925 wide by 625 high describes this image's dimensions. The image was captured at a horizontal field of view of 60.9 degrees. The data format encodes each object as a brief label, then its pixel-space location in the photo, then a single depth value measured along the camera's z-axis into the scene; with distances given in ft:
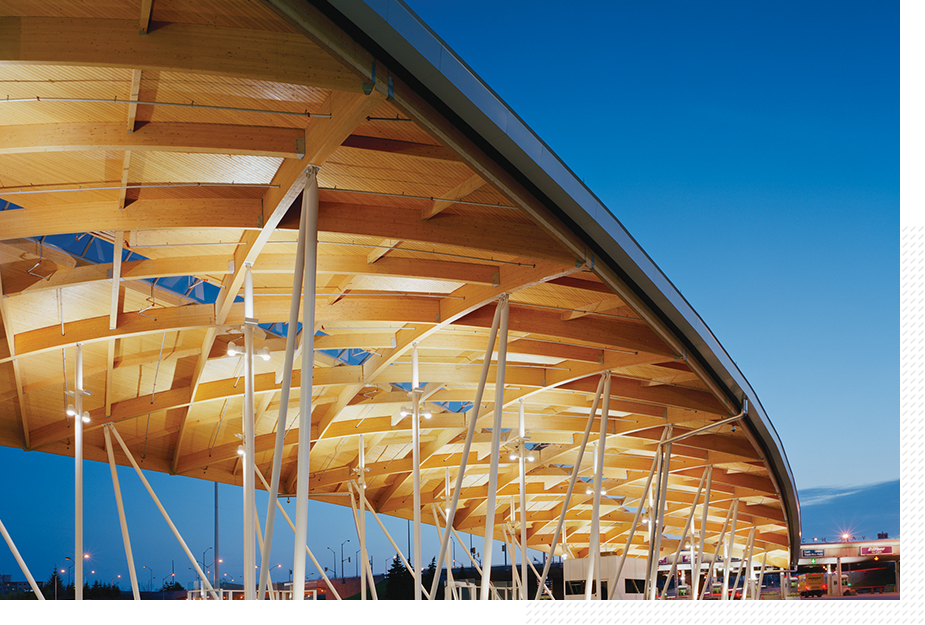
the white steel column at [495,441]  66.44
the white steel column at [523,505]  96.05
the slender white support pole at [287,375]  46.32
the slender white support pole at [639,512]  106.46
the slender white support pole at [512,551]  152.05
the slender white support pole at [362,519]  126.48
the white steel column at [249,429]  62.13
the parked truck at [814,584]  246.21
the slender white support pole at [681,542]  132.25
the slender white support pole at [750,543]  202.03
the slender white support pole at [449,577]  117.29
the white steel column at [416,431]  85.10
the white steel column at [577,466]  86.73
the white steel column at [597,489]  87.66
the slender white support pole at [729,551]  162.30
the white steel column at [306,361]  44.43
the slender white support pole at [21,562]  87.15
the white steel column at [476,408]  69.21
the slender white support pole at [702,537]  135.88
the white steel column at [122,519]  101.01
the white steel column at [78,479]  85.92
